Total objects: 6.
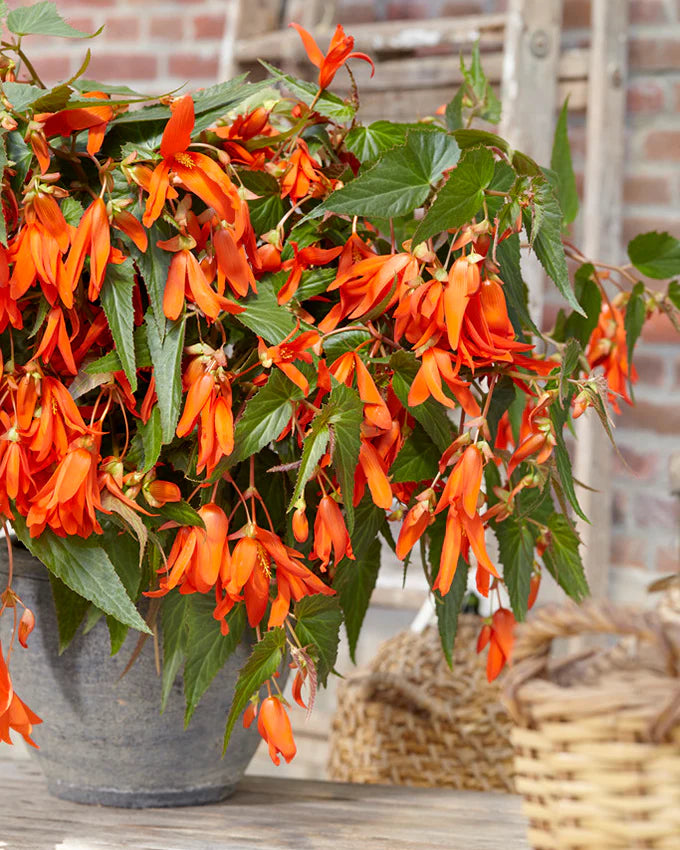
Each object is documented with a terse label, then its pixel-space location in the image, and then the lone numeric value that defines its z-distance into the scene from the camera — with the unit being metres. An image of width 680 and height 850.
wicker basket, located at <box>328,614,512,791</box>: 4.38
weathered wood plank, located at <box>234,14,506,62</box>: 4.69
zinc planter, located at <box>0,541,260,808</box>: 3.87
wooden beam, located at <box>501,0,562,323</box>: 4.62
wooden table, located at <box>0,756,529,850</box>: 3.83
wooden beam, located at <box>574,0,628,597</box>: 4.63
